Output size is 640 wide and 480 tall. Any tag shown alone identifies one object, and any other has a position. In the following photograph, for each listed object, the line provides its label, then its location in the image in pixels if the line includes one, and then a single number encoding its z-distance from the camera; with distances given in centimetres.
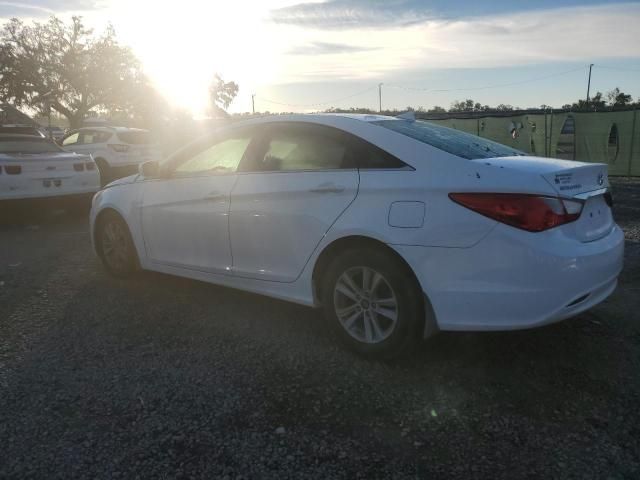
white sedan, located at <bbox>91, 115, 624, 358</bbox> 293
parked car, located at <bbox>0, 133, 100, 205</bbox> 820
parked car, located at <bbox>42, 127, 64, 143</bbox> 3668
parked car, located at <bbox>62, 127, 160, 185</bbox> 1305
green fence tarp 1418
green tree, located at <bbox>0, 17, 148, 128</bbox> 3431
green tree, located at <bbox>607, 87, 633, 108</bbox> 5698
